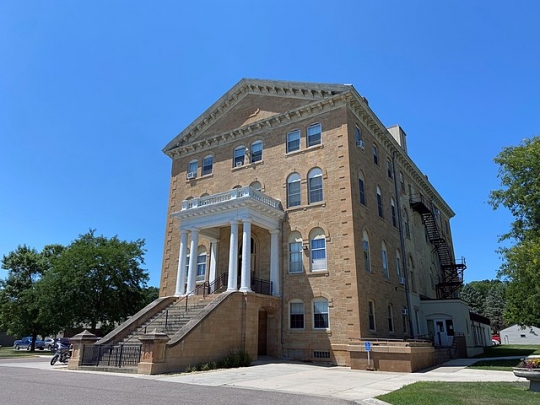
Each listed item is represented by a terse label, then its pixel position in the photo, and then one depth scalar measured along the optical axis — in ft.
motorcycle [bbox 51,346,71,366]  72.59
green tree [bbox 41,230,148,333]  111.86
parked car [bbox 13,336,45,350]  163.94
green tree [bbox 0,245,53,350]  131.23
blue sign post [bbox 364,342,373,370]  60.44
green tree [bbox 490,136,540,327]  70.38
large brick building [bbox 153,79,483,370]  73.20
